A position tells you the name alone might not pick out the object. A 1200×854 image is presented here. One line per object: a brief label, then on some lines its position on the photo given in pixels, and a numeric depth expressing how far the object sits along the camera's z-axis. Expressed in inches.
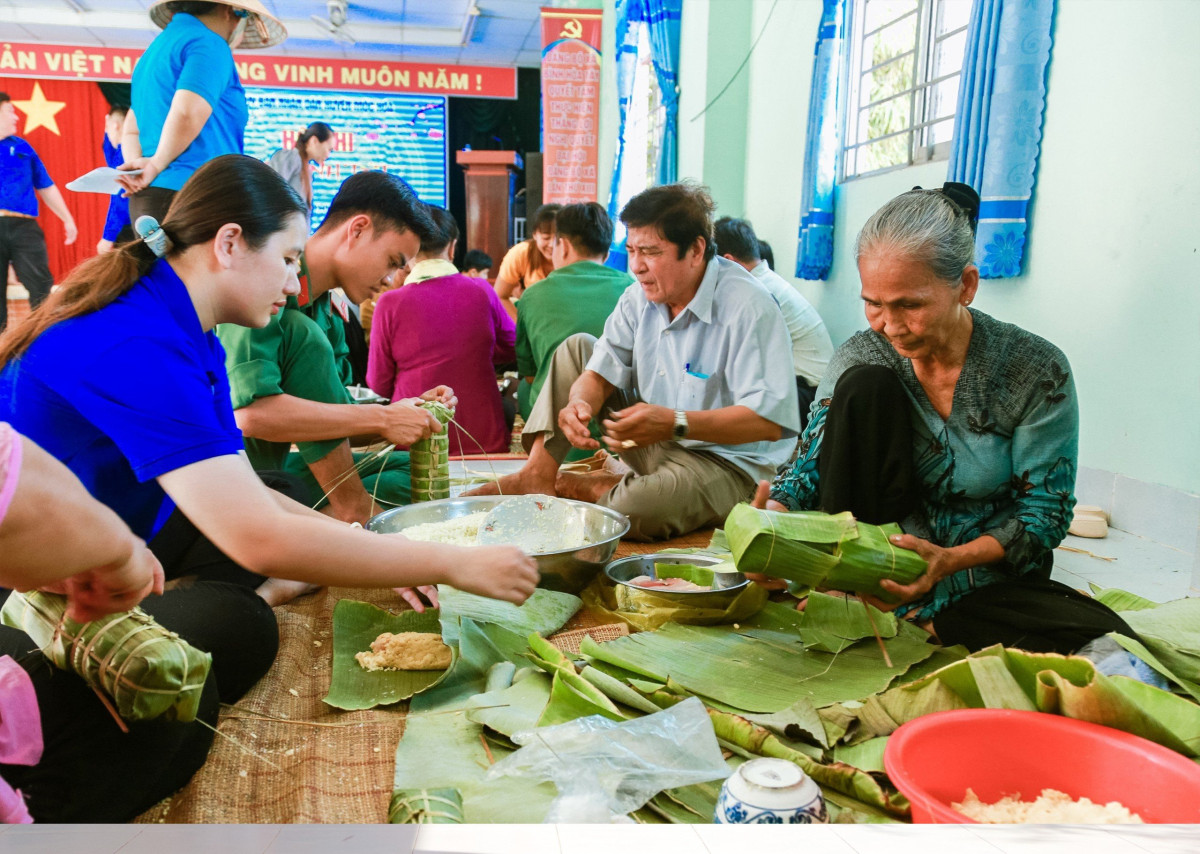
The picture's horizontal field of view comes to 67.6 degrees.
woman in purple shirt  151.1
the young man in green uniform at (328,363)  93.6
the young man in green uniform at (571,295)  148.8
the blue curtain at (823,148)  172.7
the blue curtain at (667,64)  248.1
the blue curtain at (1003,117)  115.9
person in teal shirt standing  131.1
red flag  458.3
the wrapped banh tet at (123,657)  49.8
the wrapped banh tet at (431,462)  106.4
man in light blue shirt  106.9
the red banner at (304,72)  394.6
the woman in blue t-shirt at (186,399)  51.9
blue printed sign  427.2
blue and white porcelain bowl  41.2
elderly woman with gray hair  67.9
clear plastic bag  48.2
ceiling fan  366.9
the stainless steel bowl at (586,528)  82.1
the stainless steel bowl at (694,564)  79.7
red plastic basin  43.9
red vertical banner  296.2
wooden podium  394.9
